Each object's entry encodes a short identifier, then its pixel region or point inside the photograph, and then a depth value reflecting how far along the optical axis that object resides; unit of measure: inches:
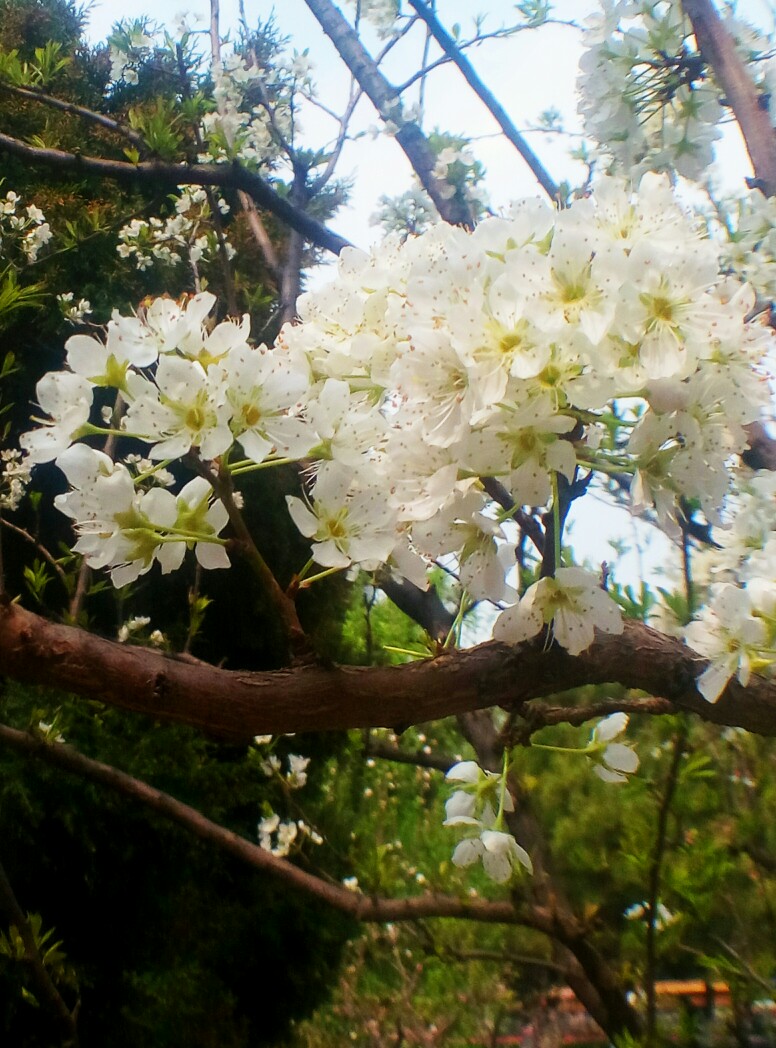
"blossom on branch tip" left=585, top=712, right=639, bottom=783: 24.0
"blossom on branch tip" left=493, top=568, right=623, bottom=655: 16.9
